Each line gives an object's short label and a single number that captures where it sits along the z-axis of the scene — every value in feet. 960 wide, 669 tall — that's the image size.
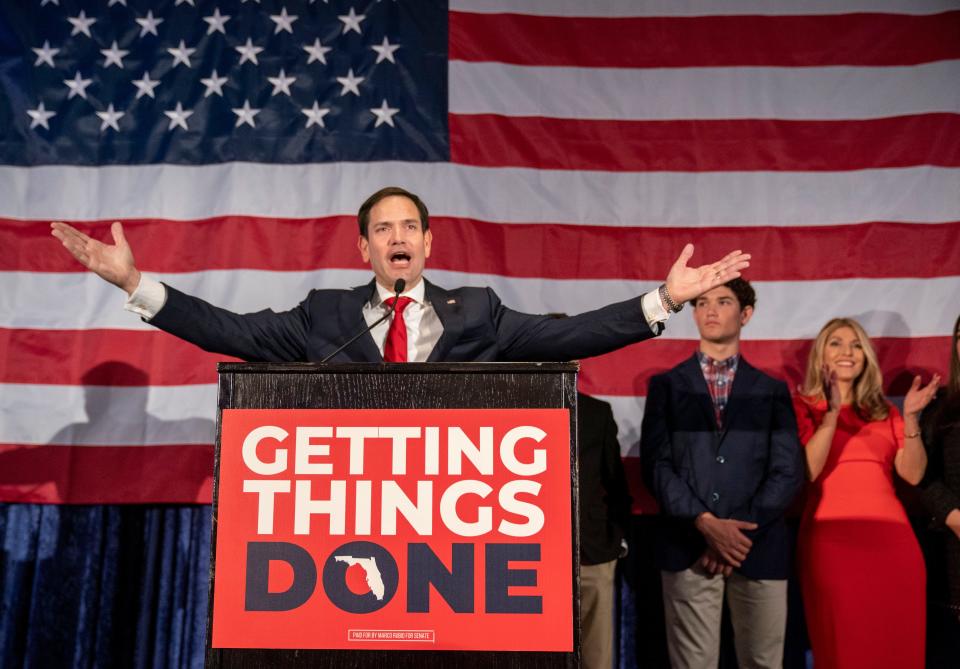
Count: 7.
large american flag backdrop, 12.06
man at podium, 6.49
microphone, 6.07
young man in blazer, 10.00
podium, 4.80
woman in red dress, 10.12
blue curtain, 11.55
